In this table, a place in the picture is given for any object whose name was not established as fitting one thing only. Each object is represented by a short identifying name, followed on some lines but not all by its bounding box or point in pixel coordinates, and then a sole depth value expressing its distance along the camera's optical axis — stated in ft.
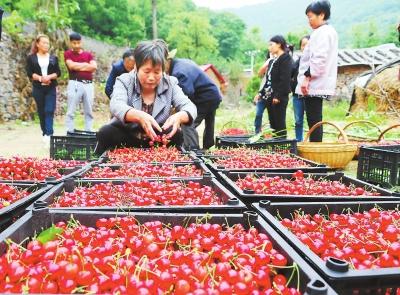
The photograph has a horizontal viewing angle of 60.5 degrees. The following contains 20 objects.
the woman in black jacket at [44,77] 18.86
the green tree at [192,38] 137.80
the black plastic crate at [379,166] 9.72
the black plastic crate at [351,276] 2.94
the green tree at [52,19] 33.12
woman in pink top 13.26
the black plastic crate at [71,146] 12.71
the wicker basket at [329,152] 12.70
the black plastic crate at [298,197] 5.46
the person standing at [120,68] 15.99
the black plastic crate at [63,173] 6.12
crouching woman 8.92
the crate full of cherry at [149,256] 2.94
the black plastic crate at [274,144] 11.95
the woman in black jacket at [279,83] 16.39
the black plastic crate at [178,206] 4.71
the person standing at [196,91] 12.56
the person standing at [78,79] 19.17
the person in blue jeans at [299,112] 17.21
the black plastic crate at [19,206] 4.56
